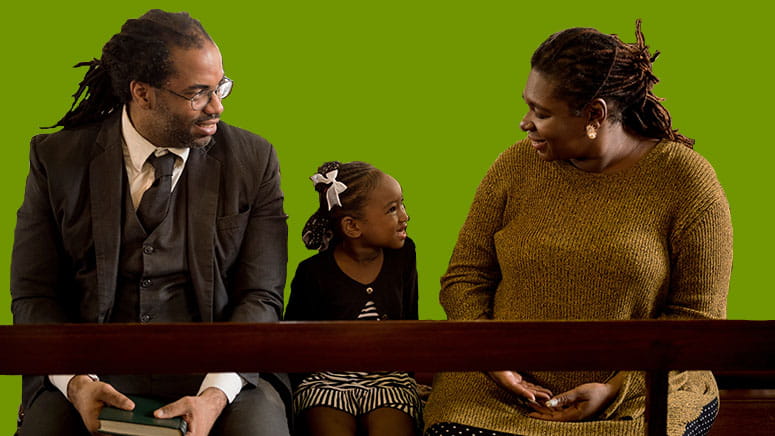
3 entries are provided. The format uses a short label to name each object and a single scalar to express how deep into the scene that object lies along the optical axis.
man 3.14
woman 3.07
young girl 3.38
